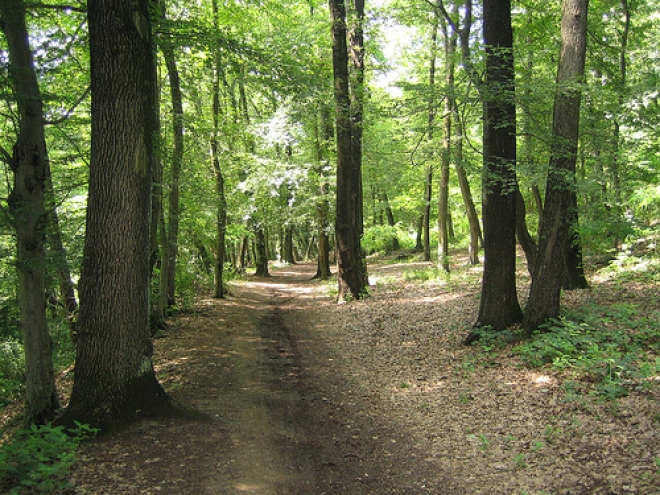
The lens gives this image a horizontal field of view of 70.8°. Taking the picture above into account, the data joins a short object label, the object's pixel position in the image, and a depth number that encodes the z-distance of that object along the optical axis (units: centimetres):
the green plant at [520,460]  470
